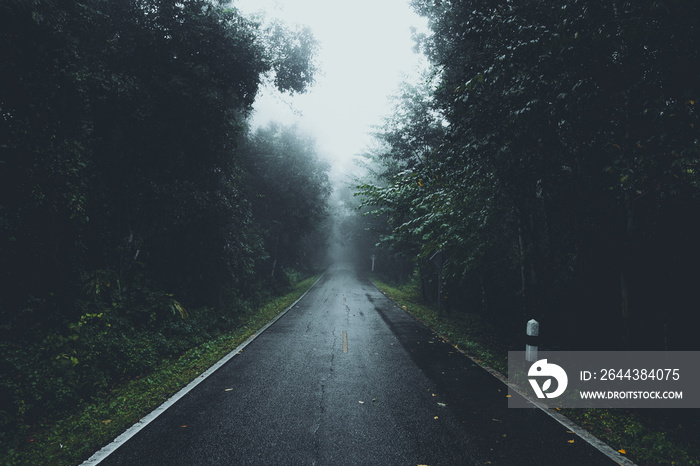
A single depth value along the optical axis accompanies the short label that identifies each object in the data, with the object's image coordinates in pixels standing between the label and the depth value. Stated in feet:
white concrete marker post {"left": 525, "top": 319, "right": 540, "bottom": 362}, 20.17
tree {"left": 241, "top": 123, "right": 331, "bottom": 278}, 74.08
